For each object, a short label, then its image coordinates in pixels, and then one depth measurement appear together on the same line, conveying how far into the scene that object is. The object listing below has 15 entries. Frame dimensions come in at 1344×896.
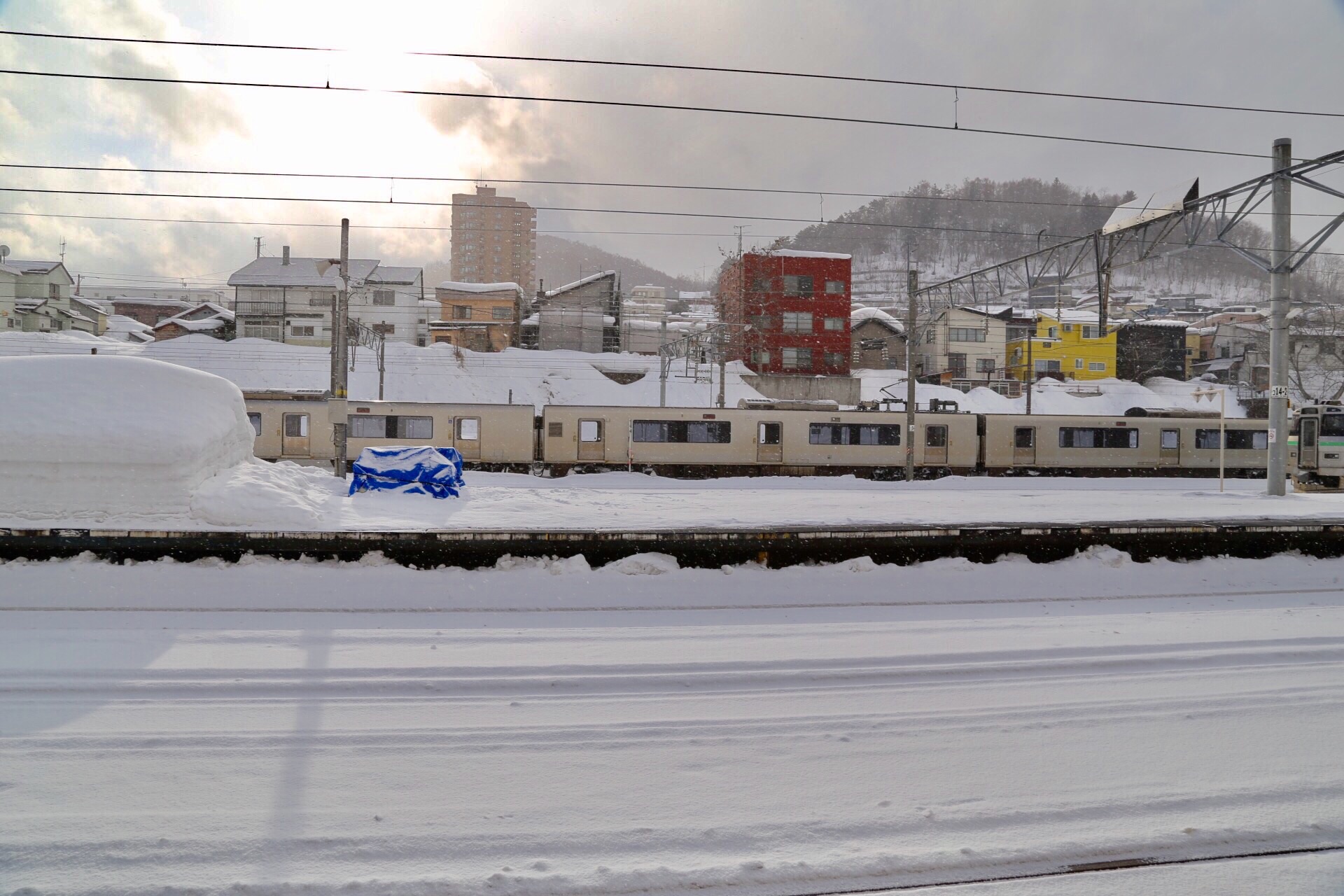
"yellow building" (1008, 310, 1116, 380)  60.31
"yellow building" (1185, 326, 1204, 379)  67.56
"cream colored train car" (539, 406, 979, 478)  25.75
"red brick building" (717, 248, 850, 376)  51.16
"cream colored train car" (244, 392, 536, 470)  25.28
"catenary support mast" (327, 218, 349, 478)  18.17
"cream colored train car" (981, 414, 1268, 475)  27.55
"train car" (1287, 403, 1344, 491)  21.88
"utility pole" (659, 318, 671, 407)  35.61
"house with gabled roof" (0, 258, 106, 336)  49.75
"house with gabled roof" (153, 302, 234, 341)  54.06
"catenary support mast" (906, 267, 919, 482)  23.52
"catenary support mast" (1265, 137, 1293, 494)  17.09
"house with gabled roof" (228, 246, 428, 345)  52.38
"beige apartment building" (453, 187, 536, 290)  151.00
